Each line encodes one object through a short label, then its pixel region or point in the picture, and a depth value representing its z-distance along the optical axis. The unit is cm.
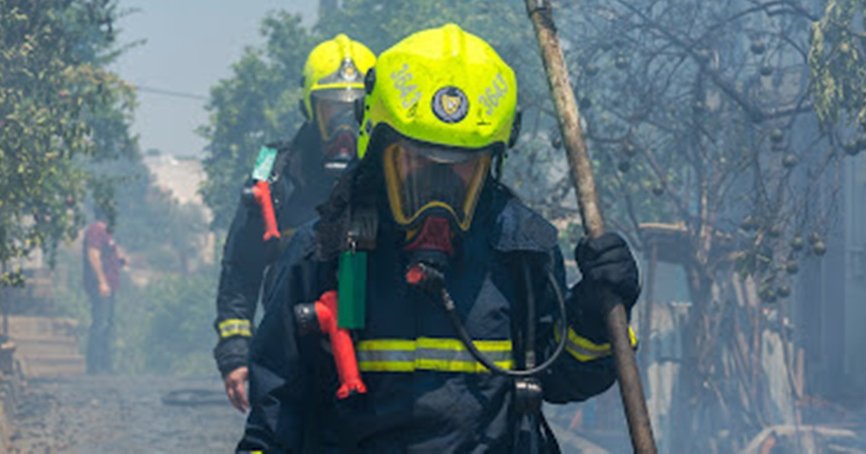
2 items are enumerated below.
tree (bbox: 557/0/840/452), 1182
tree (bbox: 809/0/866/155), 1012
